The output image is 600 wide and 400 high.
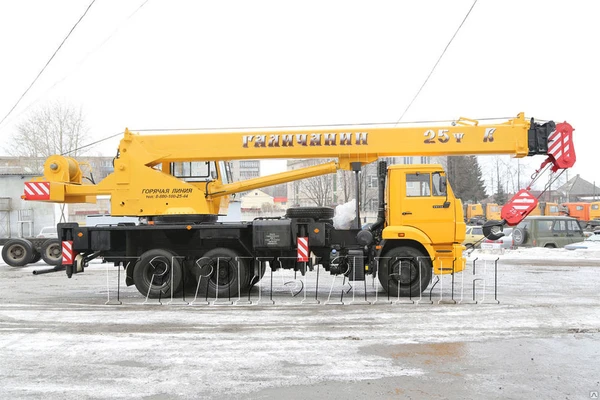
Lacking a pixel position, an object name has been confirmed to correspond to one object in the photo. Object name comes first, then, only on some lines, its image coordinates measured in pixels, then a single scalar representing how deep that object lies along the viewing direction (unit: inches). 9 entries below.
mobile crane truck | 463.5
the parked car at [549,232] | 1090.1
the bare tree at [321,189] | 2087.8
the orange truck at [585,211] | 1984.5
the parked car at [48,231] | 1093.2
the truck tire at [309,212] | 481.4
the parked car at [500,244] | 1063.0
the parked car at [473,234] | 1165.0
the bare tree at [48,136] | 2017.7
